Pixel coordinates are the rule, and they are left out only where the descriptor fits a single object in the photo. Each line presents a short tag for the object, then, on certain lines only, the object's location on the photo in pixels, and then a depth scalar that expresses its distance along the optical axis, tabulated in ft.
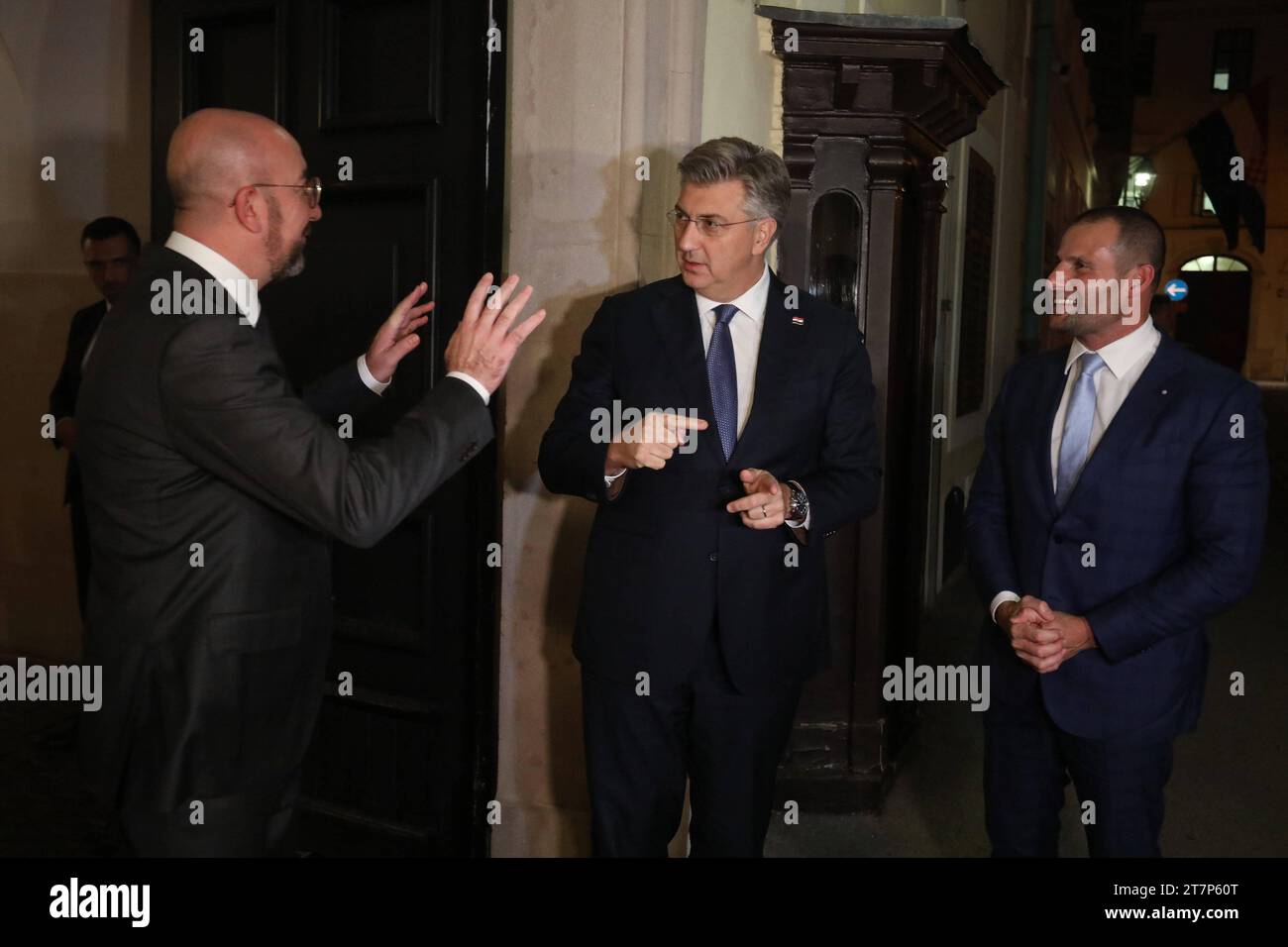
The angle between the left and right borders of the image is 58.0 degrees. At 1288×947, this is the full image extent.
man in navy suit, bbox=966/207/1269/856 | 8.51
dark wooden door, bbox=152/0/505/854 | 10.86
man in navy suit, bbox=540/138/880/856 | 8.90
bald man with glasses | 6.85
